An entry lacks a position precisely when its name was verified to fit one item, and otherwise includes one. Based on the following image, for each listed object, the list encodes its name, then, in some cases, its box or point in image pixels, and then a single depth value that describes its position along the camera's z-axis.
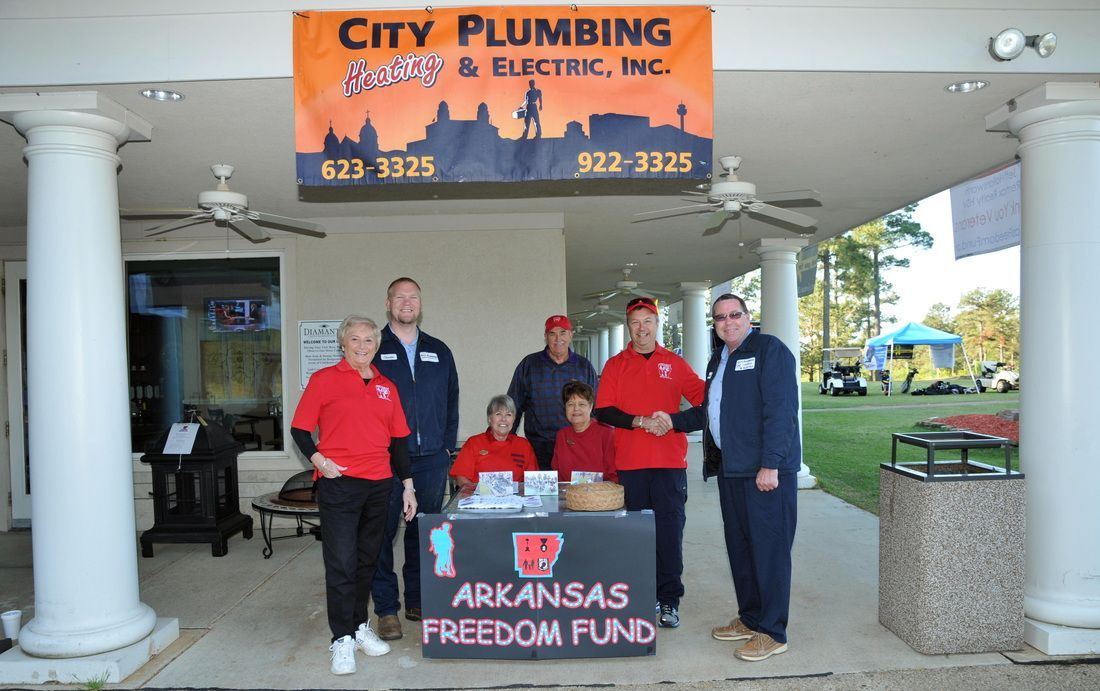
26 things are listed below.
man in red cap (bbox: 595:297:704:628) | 3.98
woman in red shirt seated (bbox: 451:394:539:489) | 4.44
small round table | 5.55
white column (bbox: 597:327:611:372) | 29.72
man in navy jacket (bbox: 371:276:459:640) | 3.98
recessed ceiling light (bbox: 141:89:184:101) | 3.57
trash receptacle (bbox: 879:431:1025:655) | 3.54
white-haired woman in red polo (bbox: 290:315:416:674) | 3.44
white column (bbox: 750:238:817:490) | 8.51
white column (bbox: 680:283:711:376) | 14.14
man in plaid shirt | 4.98
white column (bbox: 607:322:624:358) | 26.53
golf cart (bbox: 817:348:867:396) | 27.67
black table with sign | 3.45
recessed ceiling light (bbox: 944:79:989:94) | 3.68
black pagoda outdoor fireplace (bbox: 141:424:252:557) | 5.97
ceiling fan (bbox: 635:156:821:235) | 4.88
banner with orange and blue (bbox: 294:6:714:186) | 3.28
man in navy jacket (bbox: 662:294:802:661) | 3.48
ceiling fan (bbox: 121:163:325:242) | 4.85
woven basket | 3.49
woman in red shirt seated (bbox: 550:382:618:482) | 4.31
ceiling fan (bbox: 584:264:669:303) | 11.31
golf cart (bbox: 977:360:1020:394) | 28.47
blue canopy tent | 29.12
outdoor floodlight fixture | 3.39
